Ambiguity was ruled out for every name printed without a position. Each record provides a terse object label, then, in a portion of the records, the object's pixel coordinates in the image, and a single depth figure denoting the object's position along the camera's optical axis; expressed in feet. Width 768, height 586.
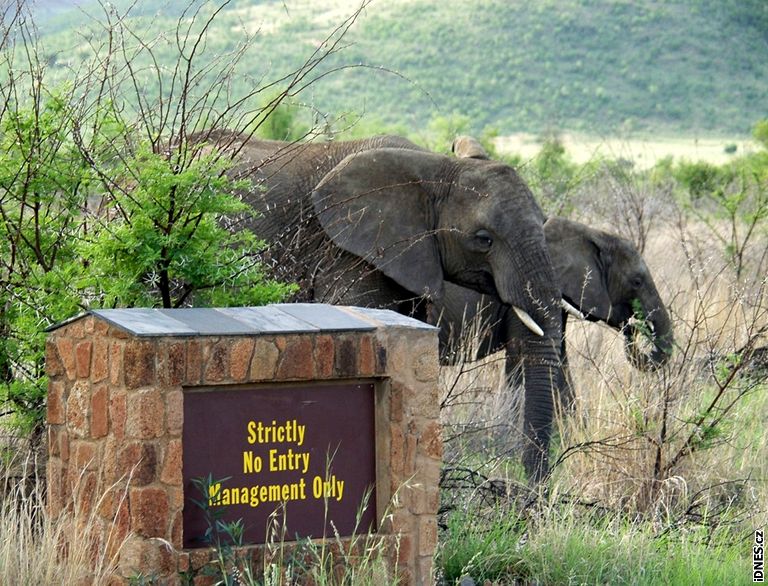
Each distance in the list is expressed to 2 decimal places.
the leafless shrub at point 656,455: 55.16
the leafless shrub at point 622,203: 124.16
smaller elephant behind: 77.61
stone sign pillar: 36.91
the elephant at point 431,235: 69.97
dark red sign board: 37.81
